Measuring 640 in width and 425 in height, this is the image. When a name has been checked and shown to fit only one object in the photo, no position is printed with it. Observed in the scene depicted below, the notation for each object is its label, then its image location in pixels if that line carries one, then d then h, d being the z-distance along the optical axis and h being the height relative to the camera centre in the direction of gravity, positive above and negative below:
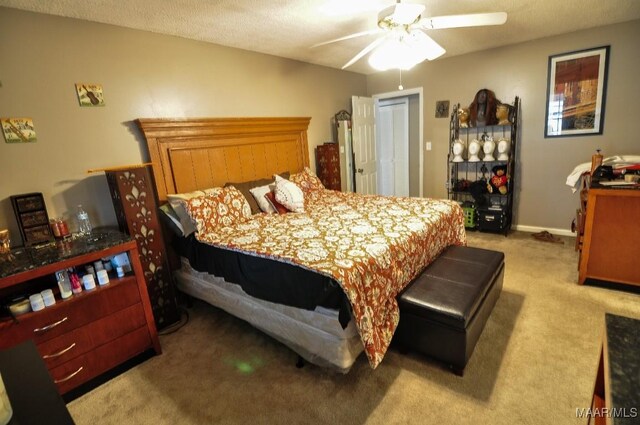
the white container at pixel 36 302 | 1.70 -0.68
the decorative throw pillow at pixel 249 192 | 3.03 -0.34
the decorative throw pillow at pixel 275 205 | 2.99 -0.48
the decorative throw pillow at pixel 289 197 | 2.98 -0.41
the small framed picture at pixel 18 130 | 2.04 +0.30
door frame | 4.57 +0.62
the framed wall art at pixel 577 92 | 3.39 +0.40
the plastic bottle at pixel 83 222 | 2.28 -0.37
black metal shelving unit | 3.95 -0.56
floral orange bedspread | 1.70 -0.61
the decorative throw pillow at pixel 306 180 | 3.60 -0.33
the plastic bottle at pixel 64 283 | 1.81 -0.64
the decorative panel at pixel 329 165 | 4.20 -0.20
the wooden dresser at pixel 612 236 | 2.42 -0.87
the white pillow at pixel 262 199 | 3.00 -0.41
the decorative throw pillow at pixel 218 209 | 2.49 -0.41
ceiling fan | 1.86 +0.72
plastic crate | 4.18 -1.03
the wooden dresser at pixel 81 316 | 1.68 -0.82
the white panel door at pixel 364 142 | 4.55 +0.07
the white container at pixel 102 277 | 1.95 -0.67
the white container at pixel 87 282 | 1.90 -0.67
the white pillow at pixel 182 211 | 2.51 -0.39
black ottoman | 1.76 -0.98
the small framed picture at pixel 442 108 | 4.38 +0.44
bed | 1.71 -0.62
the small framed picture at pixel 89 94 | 2.31 +0.55
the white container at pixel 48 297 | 1.74 -0.68
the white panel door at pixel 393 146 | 5.55 -0.04
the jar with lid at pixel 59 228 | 2.15 -0.38
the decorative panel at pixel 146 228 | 2.24 -0.46
